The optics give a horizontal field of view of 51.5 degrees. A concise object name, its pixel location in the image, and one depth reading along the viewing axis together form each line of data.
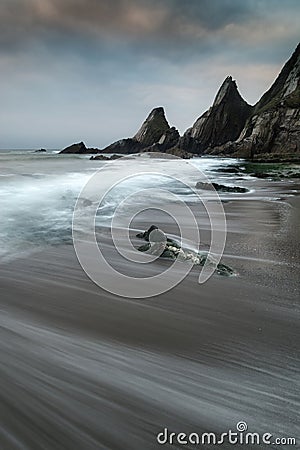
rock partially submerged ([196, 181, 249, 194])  9.58
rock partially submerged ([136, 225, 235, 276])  3.04
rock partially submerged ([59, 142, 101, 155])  74.00
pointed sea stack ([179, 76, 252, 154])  70.75
